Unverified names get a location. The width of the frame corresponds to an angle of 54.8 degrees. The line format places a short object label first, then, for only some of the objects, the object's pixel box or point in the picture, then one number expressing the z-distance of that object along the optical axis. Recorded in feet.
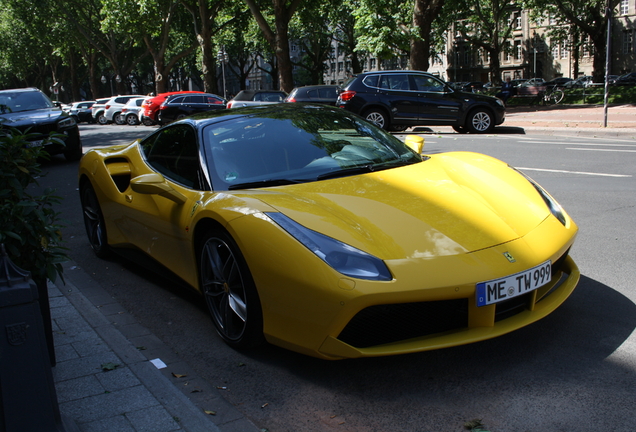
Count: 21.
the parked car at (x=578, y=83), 129.91
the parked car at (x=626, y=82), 117.32
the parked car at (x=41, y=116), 40.83
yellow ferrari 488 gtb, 8.90
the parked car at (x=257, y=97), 75.61
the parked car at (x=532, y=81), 131.75
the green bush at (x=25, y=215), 8.36
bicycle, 91.25
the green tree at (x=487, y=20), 157.28
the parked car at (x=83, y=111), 125.29
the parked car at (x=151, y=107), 88.22
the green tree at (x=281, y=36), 92.53
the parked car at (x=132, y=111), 102.99
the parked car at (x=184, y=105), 82.33
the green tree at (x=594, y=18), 126.70
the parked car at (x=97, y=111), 115.44
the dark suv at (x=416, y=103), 53.26
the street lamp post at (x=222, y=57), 98.61
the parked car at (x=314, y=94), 63.84
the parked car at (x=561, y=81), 144.83
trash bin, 6.96
